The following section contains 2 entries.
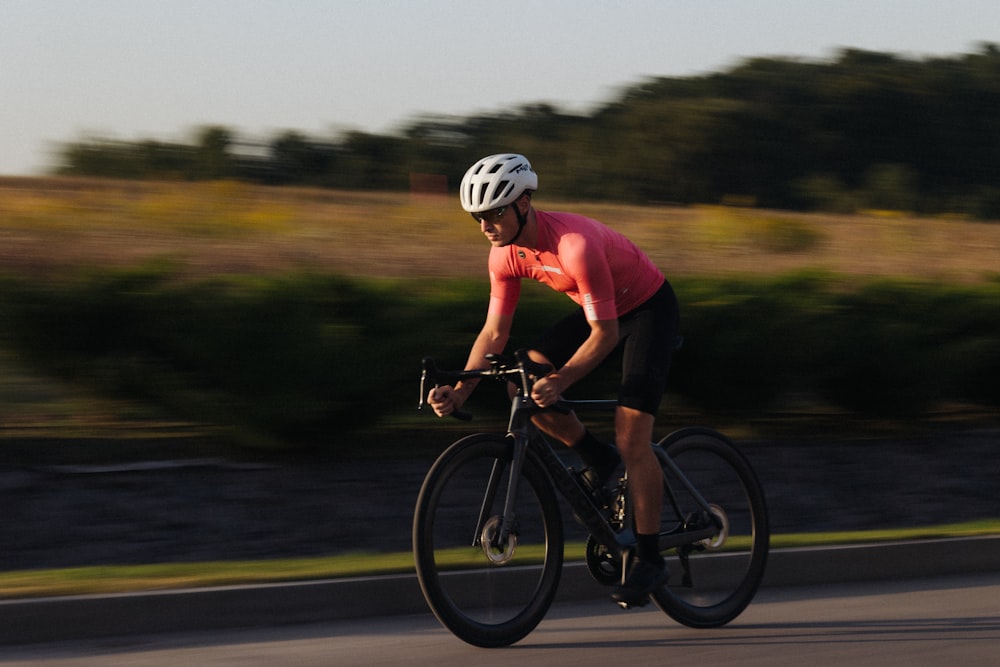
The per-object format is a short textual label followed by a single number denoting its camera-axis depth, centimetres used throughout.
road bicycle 1098
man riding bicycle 1084
